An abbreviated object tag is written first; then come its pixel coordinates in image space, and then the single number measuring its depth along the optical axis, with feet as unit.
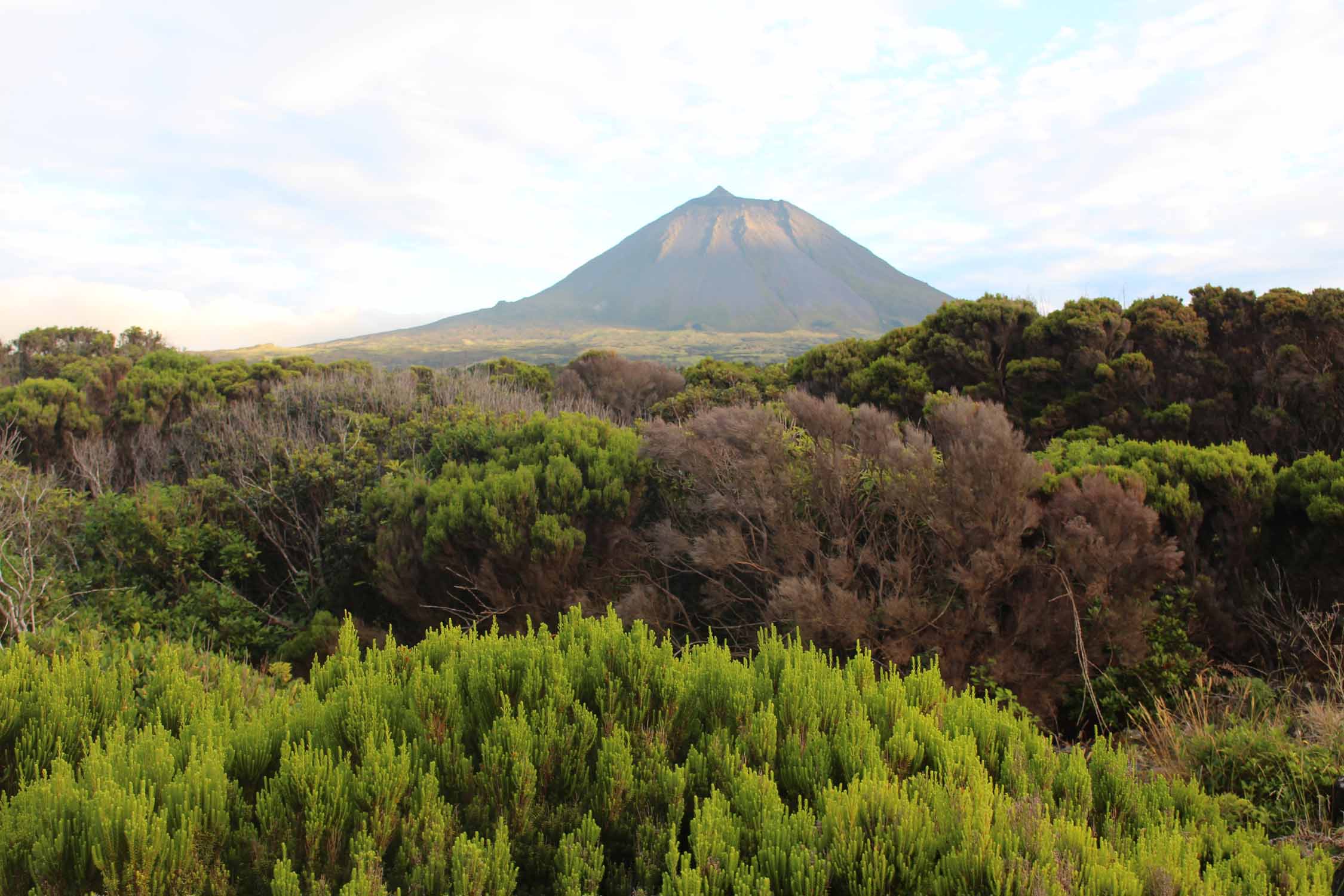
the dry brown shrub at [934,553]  18.69
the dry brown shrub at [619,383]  76.74
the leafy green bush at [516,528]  25.39
